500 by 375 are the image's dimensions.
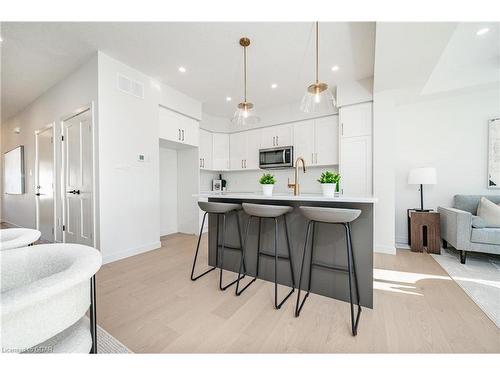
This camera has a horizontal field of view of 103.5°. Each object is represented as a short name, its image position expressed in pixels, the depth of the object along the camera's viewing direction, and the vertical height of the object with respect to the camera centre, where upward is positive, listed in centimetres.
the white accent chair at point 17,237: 107 -31
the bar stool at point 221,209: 191 -24
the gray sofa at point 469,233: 232 -60
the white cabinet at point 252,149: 444 +81
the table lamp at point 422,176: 291 +12
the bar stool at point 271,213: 167 -24
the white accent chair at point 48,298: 59 -40
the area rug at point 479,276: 163 -99
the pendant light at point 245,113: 229 +84
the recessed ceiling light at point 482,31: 205 +162
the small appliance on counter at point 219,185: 487 -1
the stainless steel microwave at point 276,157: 392 +56
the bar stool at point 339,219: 137 -25
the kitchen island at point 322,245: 161 -56
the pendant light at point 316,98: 184 +84
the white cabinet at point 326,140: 357 +81
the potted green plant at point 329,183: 171 +1
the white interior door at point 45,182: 338 +6
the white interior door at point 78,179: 268 +9
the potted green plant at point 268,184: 207 +0
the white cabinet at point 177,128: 335 +104
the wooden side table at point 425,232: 279 -69
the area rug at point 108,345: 120 -101
